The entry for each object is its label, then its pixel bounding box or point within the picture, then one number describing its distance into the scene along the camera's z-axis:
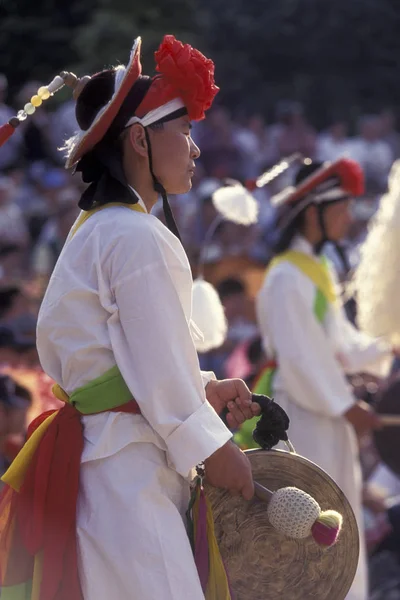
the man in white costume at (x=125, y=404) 6.36
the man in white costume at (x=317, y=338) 12.09
